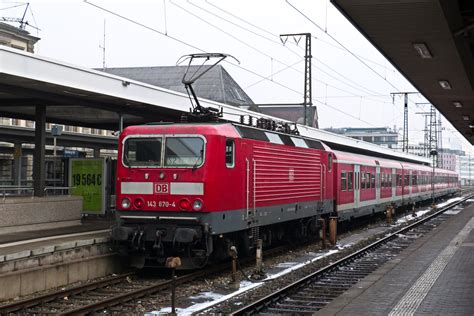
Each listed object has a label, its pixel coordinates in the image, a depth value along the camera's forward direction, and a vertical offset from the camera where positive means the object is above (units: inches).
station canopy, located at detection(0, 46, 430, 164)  497.4 +89.6
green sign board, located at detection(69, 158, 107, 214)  763.4 -1.2
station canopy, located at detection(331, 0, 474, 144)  342.0 +100.1
